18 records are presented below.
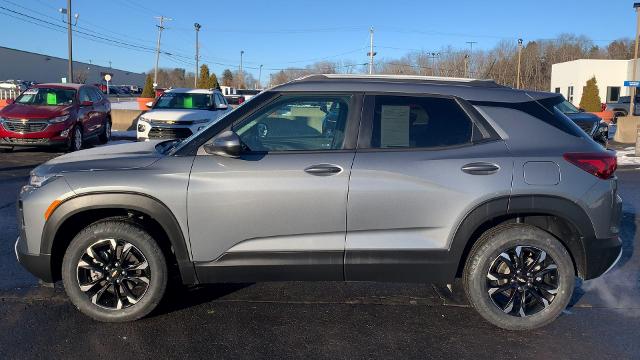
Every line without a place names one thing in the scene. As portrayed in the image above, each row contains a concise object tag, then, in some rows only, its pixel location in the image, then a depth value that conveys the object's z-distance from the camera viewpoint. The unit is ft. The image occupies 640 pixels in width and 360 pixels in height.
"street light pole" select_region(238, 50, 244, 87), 326.07
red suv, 42.50
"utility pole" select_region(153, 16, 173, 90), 193.57
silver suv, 12.23
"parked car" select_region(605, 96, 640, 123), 102.22
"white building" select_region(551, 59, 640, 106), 150.82
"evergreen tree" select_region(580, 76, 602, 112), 97.50
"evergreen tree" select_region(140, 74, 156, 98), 126.93
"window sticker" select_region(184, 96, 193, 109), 44.43
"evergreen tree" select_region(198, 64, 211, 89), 143.02
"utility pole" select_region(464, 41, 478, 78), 155.51
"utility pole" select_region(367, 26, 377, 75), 160.32
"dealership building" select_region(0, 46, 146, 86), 245.04
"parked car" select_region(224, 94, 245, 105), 115.49
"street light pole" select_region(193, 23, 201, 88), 192.10
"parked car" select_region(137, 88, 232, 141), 39.09
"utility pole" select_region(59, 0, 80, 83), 86.80
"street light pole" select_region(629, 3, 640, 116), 69.87
